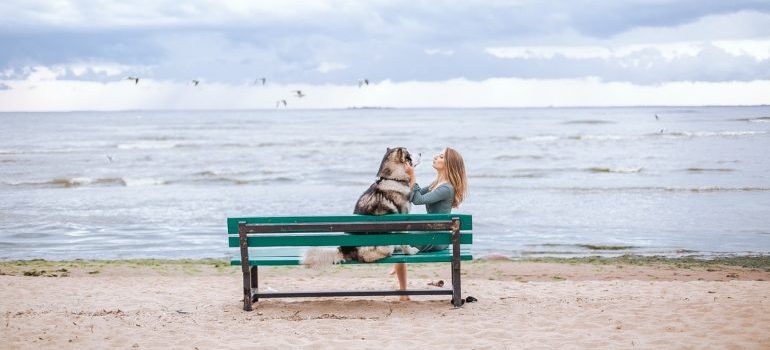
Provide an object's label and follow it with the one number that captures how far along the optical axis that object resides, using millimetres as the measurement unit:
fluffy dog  6793
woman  7137
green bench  6617
